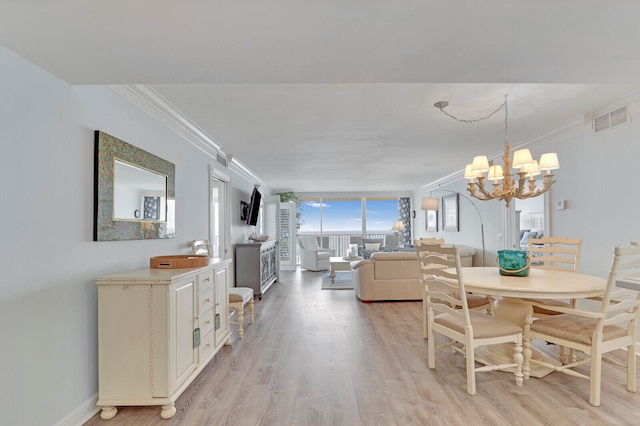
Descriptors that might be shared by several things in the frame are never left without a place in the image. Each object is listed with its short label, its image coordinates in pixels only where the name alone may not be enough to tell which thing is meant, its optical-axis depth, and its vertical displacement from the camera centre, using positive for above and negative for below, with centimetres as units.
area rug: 672 -131
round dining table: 242 -50
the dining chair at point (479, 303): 326 -78
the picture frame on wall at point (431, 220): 909 -3
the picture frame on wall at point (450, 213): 779 +14
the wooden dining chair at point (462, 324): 249 -79
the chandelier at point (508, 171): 311 +45
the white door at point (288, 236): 917 -44
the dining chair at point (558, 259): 296 -41
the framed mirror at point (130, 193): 231 +21
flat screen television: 675 +25
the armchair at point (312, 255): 938 -96
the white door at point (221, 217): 549 +4
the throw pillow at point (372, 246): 932 -71
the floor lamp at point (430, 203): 753 +34
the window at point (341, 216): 1140 +10
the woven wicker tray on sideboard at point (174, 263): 263 -33
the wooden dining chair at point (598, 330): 226 -78
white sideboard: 220 -77
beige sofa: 544 -93
